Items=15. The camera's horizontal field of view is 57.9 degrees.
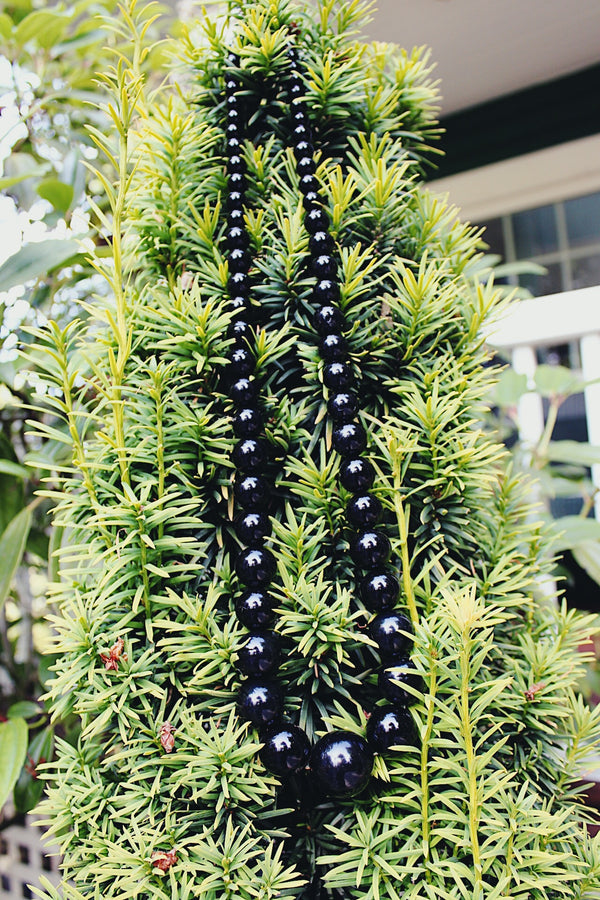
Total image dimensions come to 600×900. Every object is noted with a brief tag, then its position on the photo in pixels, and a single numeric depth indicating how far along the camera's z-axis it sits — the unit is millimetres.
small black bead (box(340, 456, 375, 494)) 412
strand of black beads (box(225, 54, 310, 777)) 368
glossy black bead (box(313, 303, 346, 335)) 442
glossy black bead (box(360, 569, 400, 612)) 391
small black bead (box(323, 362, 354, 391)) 429
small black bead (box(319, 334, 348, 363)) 434
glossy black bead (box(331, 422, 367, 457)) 418
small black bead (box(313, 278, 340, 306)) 449
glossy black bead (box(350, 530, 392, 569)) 397
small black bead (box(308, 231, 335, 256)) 457
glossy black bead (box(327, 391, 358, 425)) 426
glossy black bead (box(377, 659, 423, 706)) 375
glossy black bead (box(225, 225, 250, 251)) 476
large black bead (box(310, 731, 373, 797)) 349
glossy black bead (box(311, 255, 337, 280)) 454
